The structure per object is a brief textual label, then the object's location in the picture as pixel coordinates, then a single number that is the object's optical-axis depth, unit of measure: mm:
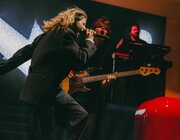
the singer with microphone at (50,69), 2584
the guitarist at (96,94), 3832
